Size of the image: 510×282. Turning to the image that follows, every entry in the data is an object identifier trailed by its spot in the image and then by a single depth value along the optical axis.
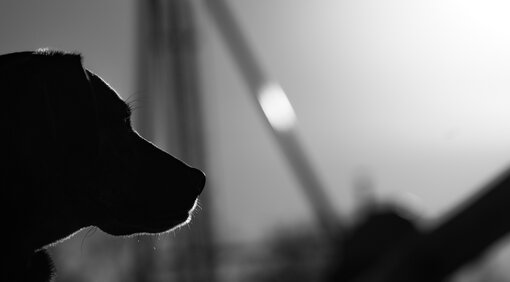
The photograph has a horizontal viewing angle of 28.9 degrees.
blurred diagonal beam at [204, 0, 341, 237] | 12.63
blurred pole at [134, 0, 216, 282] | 15.96
